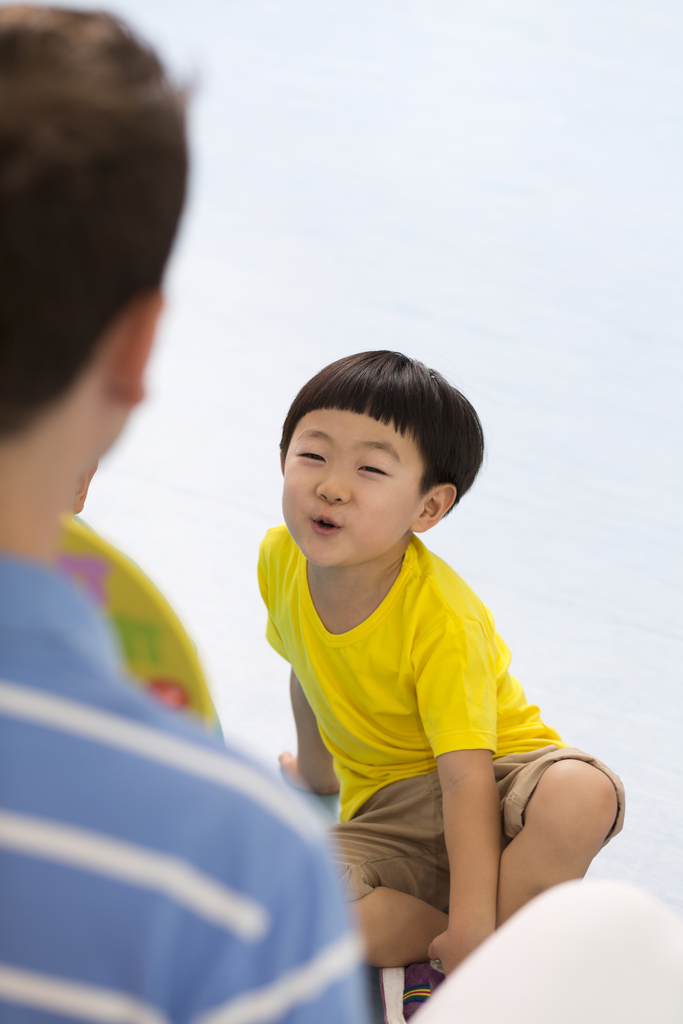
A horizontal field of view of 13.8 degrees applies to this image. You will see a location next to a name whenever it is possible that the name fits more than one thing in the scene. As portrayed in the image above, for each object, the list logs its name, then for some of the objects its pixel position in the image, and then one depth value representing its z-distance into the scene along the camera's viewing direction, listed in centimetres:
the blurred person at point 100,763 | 113
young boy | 230
